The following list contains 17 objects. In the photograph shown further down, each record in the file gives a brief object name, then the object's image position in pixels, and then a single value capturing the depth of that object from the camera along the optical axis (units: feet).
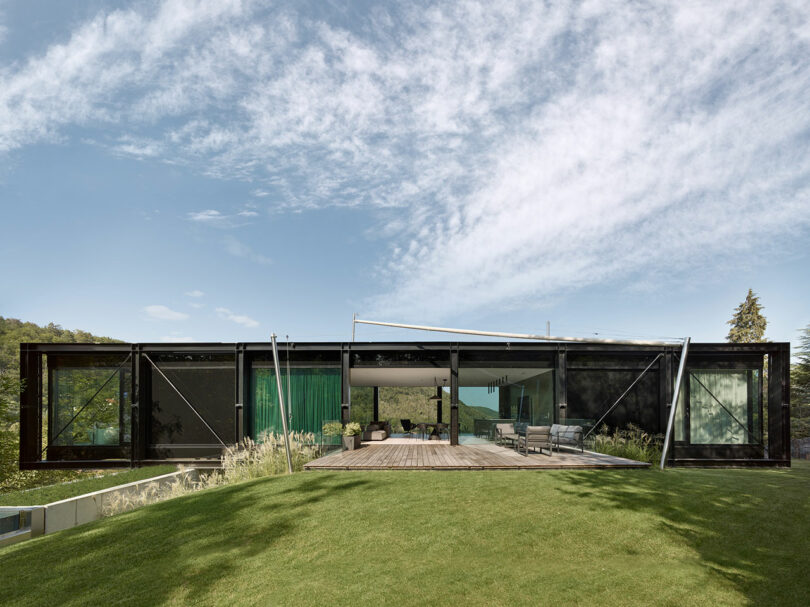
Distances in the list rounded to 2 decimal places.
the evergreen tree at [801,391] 78.38
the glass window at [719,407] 41.27
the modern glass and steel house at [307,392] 40.70
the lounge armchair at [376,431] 48.96
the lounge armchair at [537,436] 33.65
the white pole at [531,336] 30.75
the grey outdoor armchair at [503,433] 41.73
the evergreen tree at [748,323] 101.35
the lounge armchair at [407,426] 56.18
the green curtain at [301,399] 41.78
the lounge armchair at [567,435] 36.70
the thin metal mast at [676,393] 28.99
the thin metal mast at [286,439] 28.43
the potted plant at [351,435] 39.55
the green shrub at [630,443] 35.37
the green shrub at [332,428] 39.96
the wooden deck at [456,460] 29.25
